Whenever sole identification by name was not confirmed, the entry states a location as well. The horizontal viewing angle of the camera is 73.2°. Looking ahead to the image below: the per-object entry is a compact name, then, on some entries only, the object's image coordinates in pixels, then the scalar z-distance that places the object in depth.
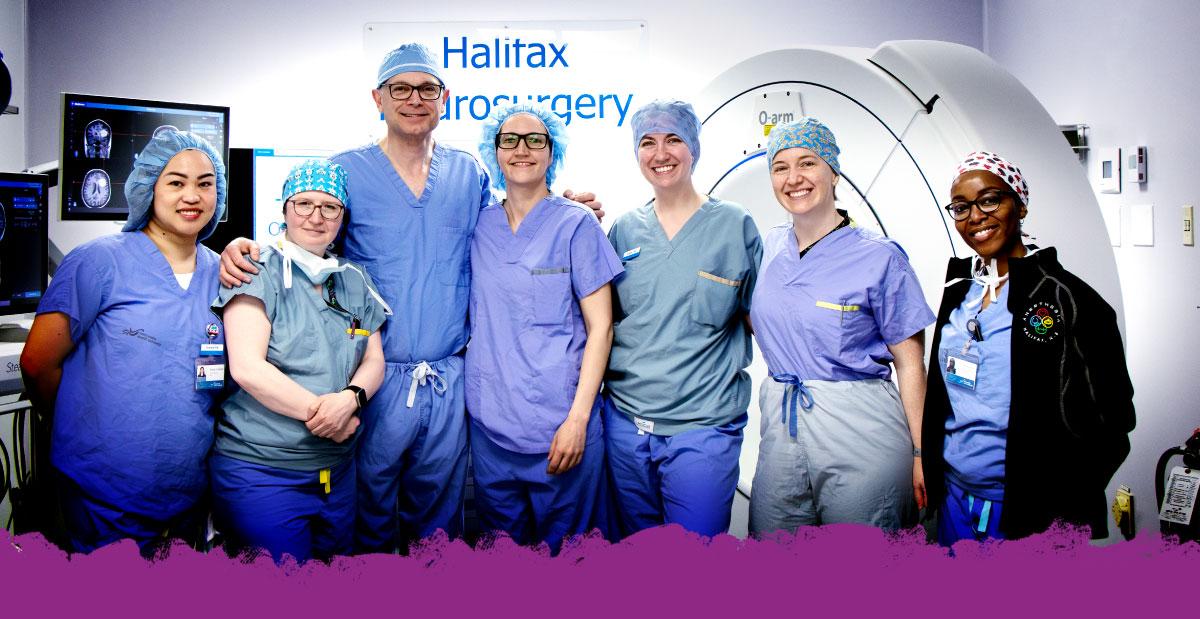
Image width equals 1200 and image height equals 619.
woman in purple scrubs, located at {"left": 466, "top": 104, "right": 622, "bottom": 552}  1.72
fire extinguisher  1.90
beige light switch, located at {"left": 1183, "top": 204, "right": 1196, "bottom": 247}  2.20
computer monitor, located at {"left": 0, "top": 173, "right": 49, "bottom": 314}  2.10
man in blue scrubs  1.73
